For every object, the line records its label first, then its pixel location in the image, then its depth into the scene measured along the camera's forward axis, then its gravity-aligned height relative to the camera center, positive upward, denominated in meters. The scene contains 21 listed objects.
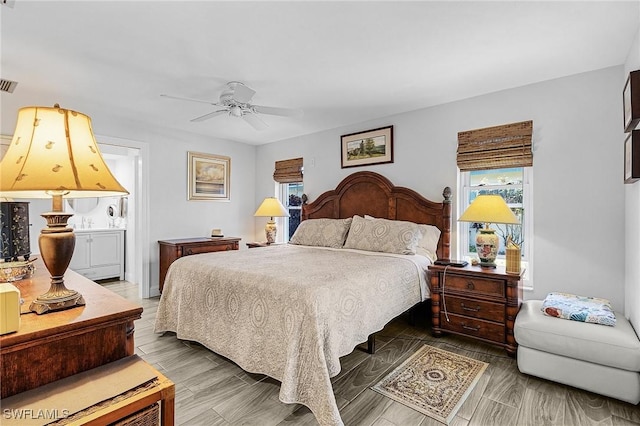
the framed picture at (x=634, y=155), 1.91 +0.38
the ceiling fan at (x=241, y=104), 2.85 +1.08
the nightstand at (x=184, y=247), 4.17 -0.51
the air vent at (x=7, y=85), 2.81 +1.17
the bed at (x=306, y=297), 1.80 -0.61
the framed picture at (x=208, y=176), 4.86 +0.59
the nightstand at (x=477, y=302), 2.58 -0.79
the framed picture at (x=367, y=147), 4.03 +0.91
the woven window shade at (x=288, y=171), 5.06 +0.71
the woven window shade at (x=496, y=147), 3.02 +0.70
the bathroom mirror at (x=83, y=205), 5.64 +0.11
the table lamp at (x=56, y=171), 0.90 +0.12
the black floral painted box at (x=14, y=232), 1.47 -0.10
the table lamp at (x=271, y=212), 4.70 +0.01
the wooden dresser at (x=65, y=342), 0.84 -0.40
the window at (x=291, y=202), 5.32 +0.19
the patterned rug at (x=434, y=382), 1.95 -1.21
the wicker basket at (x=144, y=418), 0.86 -0.60
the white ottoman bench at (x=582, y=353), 1.92 -0.93
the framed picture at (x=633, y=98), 1.86 +0.72
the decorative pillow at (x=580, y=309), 2.15 -0.70
